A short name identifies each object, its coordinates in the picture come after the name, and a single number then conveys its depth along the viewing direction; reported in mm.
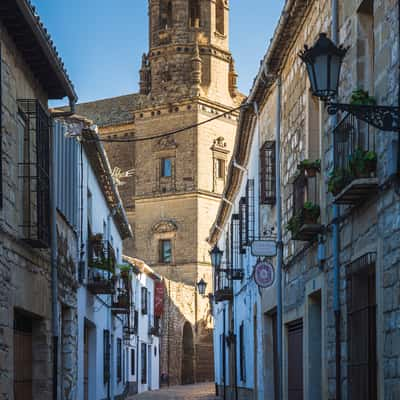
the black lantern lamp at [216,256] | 28136
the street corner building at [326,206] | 9062
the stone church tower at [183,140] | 62500
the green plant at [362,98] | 9719
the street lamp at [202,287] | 36212
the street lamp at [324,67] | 8297
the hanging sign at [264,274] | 15852
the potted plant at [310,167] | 13017
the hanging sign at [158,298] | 52531
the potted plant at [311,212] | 12812
